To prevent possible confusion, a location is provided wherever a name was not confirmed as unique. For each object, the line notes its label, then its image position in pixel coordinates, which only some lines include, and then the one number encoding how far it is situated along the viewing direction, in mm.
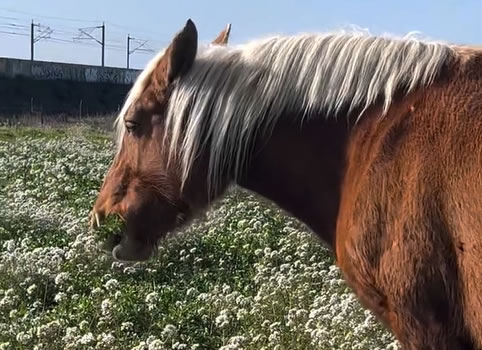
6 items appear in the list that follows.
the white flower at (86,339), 5047
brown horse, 2932
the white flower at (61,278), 6430
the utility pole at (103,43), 58388
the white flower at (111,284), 6344
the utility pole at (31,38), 55278
